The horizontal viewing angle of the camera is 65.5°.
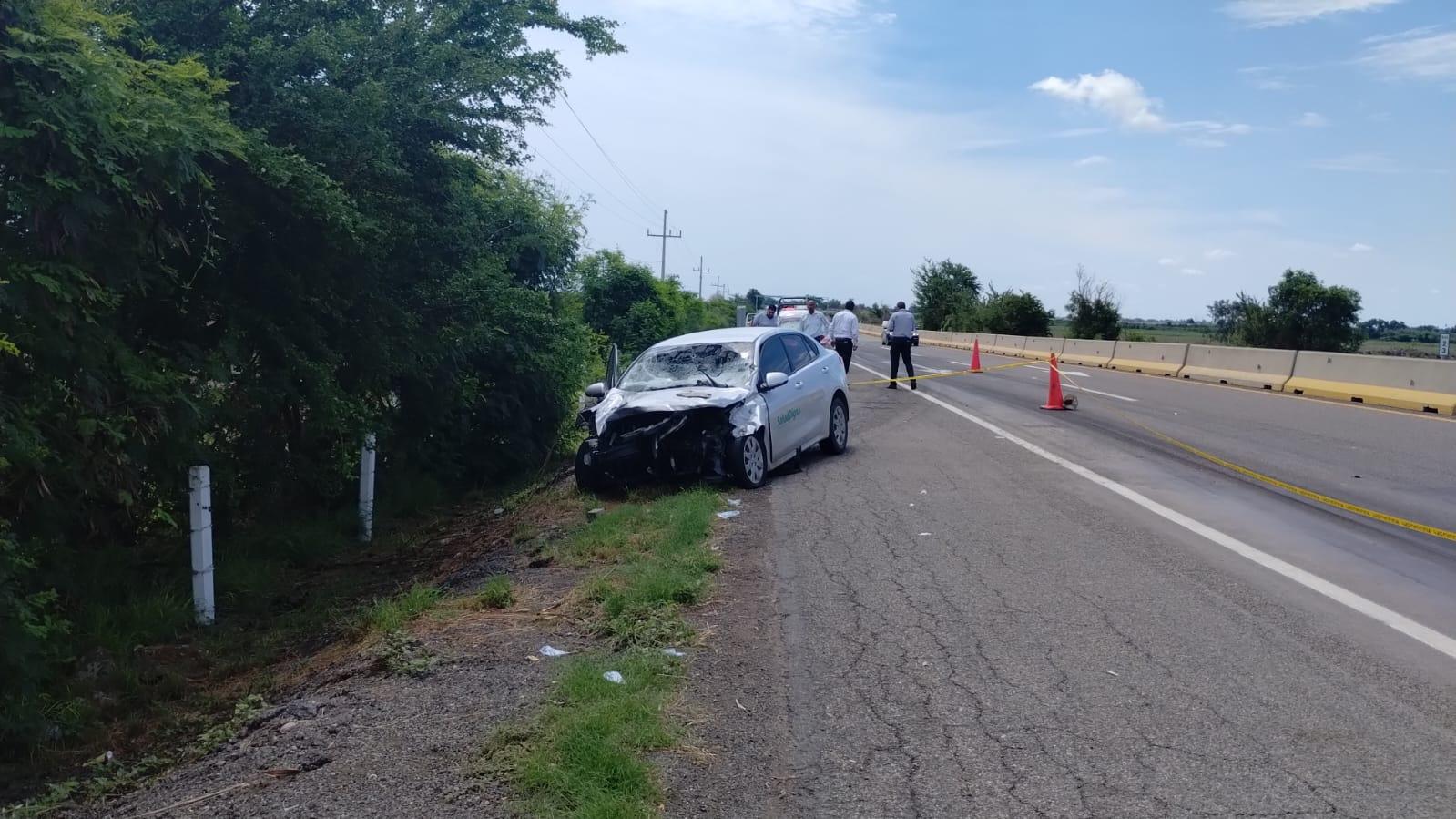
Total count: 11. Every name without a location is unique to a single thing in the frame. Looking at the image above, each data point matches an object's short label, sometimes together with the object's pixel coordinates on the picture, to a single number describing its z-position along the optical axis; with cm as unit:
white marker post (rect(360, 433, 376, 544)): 1251
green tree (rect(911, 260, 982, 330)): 8612
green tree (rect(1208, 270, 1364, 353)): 5494
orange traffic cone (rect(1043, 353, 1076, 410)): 1948
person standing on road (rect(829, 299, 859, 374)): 2270
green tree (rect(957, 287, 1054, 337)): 6431
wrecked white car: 1105
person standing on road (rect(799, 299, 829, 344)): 2424
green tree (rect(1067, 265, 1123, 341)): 6053
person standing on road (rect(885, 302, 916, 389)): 2203
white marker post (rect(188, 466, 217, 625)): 891
